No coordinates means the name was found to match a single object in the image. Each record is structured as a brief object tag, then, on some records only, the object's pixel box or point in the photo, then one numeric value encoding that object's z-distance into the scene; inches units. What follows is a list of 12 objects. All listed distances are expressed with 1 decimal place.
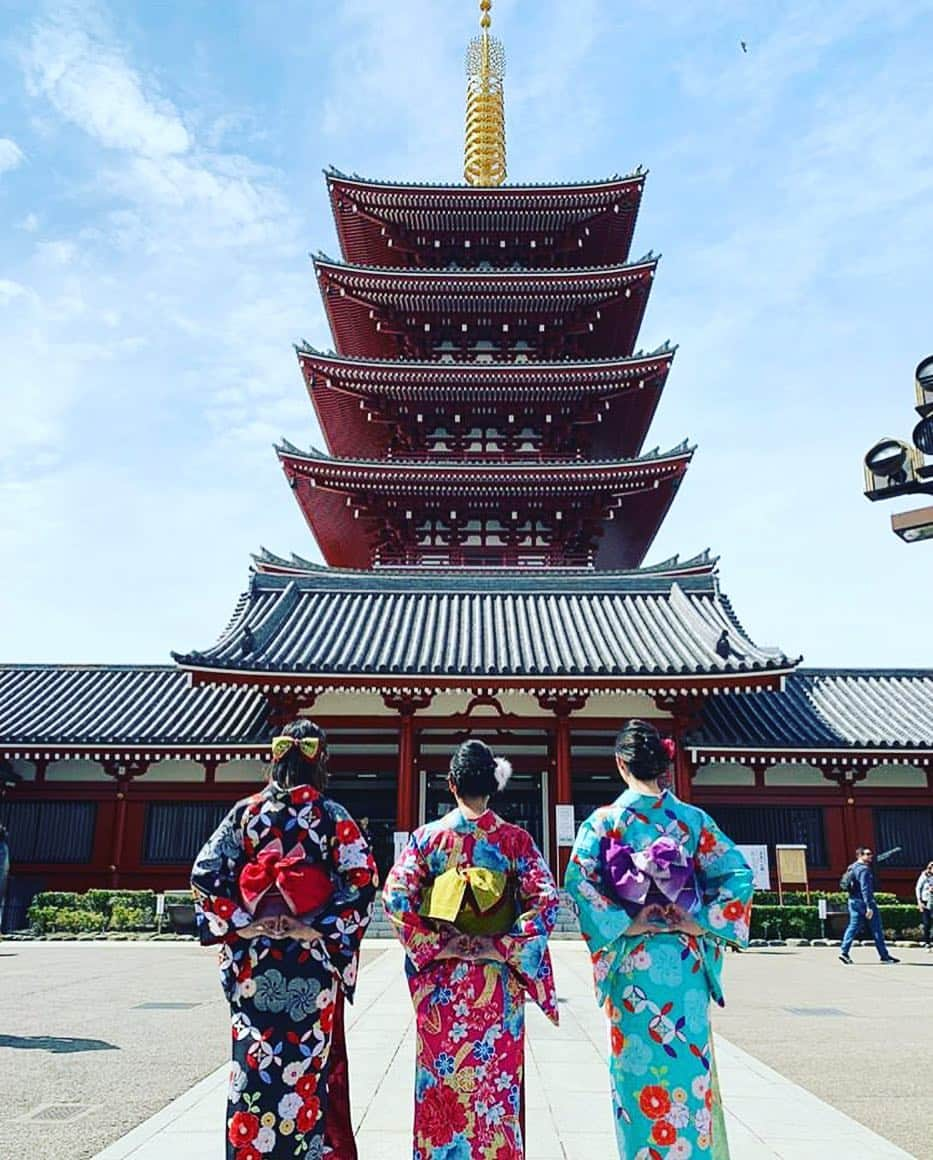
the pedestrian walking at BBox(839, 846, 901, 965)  468.8
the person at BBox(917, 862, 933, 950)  541.3
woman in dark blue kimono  125.2
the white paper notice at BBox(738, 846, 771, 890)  615.2
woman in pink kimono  127.3
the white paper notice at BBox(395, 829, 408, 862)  565.2
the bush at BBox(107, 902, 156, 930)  607.8
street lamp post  164.4
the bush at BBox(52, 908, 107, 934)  605.3
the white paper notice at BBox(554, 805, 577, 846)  587.5
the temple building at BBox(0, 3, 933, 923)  653.3
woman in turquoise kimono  123.0
